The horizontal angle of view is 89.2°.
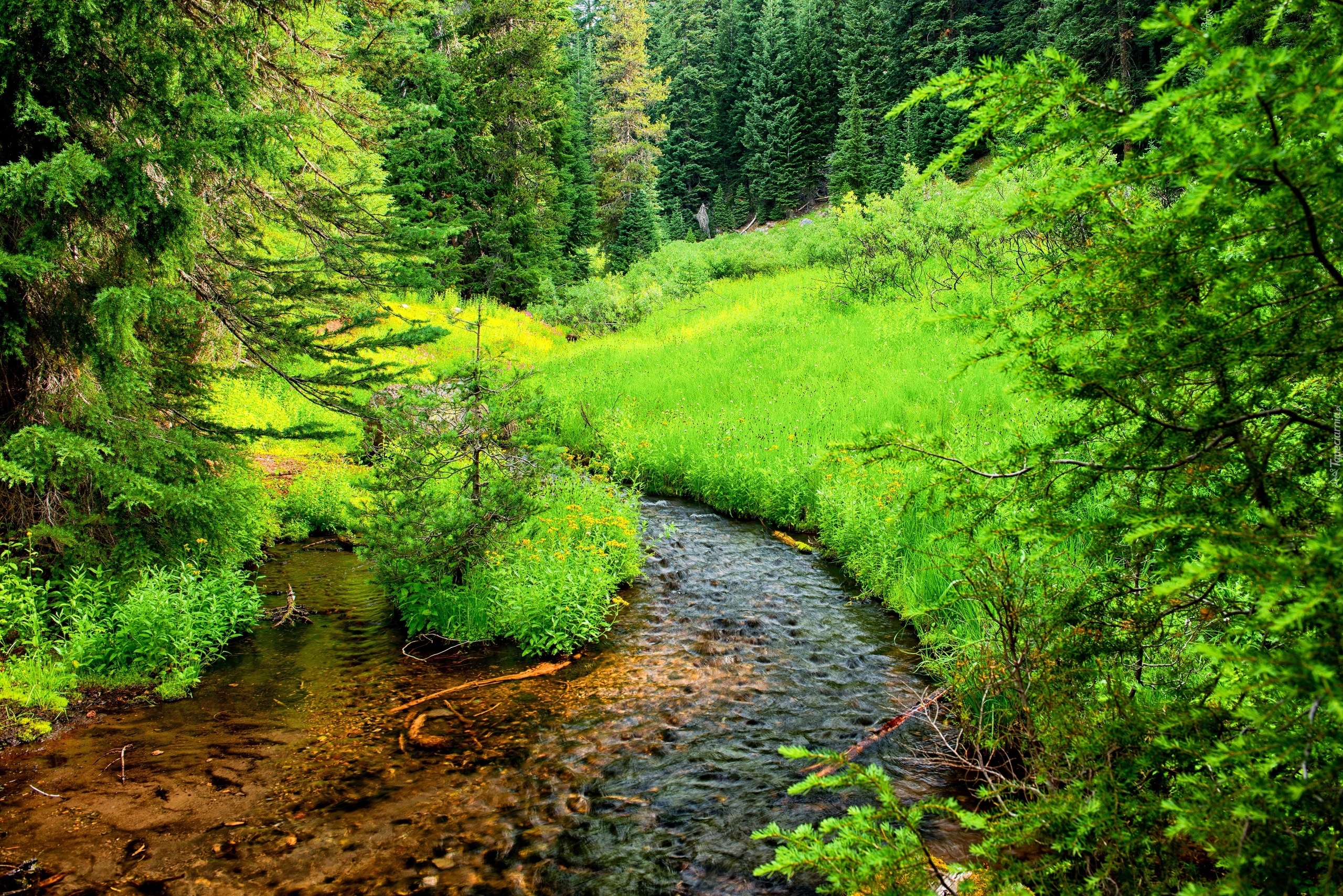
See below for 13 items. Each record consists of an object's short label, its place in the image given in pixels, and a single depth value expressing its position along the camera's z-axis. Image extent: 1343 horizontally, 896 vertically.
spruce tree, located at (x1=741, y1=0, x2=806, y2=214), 54.72
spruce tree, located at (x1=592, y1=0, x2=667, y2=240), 37.19
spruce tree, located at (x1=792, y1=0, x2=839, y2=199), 54.94
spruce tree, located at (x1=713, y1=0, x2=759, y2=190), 61.84
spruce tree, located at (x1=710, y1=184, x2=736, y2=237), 58.44
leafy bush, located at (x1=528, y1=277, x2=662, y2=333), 23.00
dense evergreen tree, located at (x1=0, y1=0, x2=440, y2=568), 4.95
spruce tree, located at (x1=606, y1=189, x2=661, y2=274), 36.75
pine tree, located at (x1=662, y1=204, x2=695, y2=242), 56.31
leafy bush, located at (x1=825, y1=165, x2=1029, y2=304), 15.52
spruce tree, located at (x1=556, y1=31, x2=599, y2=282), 28.22
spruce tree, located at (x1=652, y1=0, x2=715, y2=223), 60.50
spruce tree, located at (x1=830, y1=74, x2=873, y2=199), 41.91
